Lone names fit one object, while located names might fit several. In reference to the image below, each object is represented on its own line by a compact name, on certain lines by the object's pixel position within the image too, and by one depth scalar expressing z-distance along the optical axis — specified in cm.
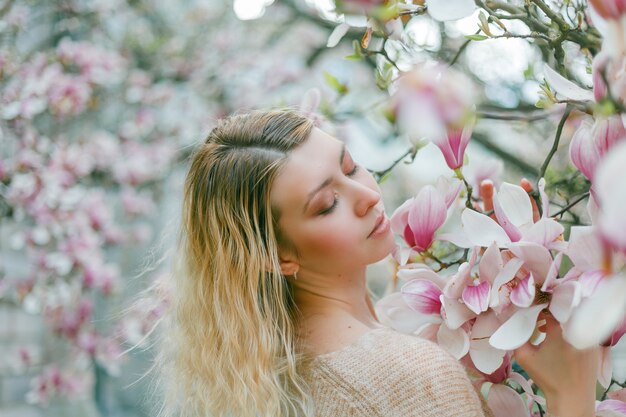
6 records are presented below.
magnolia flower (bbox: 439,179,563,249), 82
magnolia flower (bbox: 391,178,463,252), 99
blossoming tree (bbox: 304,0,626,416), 53
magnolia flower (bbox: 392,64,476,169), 60
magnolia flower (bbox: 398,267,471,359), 93
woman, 106
